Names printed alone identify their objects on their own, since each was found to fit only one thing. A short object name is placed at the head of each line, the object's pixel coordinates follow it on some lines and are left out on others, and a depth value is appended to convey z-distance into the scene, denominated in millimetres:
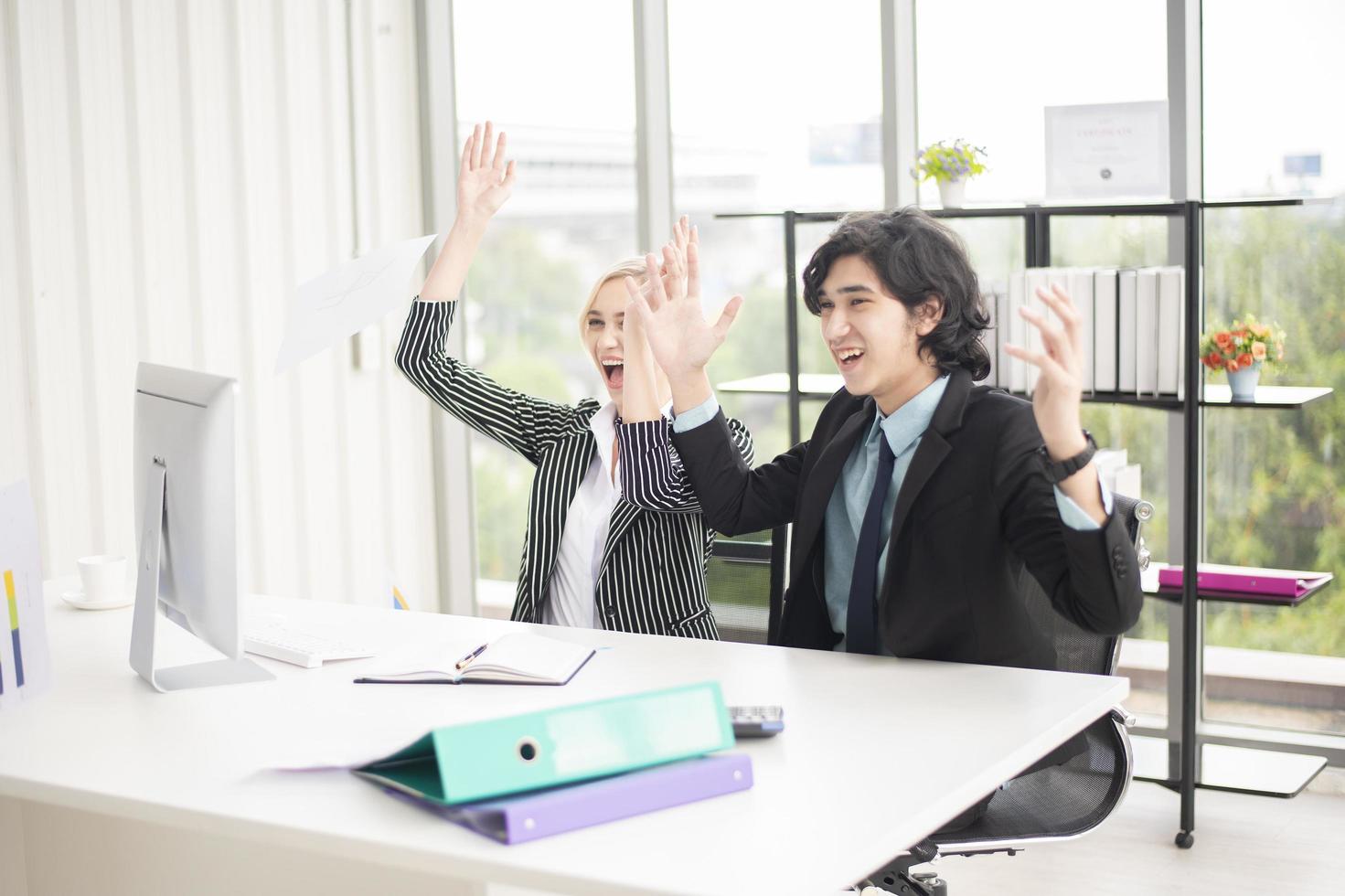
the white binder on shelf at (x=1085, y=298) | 3357
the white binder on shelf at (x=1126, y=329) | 3303
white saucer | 2592
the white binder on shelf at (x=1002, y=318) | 3432
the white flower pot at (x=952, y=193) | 3533
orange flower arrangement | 3307
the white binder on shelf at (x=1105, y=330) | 3328
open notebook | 2014
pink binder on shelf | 3305
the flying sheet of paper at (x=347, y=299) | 2135
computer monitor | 1927
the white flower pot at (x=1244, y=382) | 3309
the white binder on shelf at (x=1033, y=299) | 3385
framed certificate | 3383
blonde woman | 2578
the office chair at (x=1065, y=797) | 2029
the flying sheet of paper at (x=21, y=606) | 1981
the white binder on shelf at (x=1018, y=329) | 3418
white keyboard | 2164
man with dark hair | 2033
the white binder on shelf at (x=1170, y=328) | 3246
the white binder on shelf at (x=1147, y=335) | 3279
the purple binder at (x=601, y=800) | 1417
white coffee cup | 2570
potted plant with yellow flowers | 3514
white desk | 1394
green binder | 1433
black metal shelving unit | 3207
